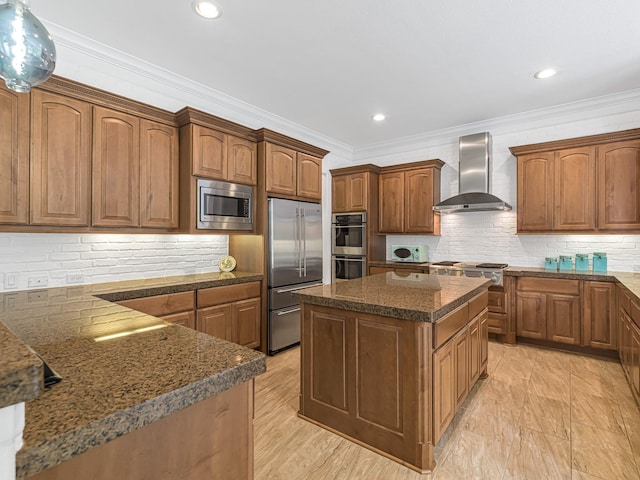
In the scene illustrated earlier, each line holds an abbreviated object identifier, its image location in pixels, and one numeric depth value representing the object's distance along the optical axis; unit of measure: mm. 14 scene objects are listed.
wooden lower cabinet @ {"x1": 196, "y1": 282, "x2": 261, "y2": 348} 3141
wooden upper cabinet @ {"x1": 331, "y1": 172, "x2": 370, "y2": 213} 5211
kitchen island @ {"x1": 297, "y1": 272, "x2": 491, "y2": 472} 1880
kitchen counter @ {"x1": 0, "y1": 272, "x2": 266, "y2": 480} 660
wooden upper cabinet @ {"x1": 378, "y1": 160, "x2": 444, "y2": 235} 4918
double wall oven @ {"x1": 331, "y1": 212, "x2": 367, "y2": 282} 5223
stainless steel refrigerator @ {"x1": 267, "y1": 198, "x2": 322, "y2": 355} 3754
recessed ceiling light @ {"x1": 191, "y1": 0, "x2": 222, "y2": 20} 2342
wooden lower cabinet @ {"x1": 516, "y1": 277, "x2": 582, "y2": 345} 3678
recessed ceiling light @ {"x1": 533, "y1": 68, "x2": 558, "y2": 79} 3260
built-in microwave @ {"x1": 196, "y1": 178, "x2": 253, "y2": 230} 3326
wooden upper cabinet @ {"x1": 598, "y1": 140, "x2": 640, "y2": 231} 3578
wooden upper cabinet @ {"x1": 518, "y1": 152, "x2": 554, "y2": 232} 4023
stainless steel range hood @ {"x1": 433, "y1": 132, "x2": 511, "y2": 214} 4518
